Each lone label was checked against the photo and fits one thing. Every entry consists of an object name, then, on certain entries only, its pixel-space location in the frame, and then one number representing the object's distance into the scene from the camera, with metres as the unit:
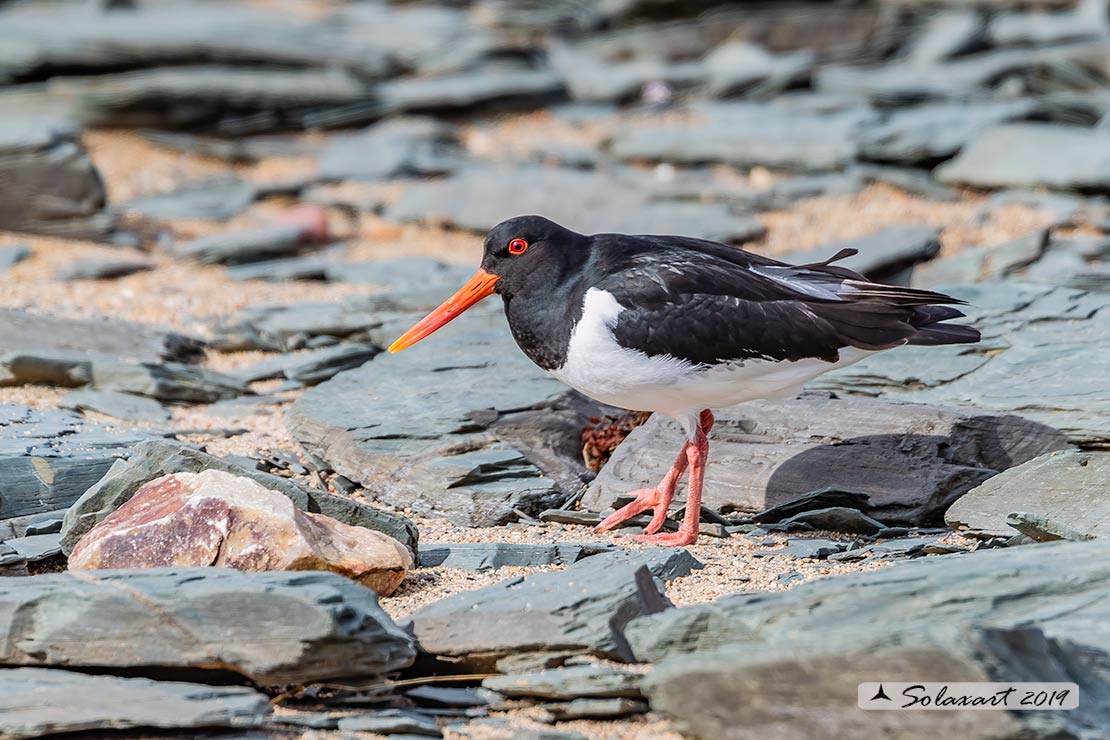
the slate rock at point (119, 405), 12.80
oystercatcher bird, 10.51
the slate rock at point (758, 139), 22.34
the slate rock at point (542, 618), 7.71
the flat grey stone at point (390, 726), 7.19
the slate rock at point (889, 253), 16.78
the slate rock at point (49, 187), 19.87
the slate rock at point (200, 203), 22.11
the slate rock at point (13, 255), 18.33
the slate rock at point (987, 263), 16.67
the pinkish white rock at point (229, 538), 8.47
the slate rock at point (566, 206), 19.37
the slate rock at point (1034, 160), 19.77
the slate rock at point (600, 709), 7.18
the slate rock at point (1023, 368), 11.62
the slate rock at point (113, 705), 6.76
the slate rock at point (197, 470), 9.55
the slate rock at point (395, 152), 23.48
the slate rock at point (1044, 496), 9.90
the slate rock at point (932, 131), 21.34
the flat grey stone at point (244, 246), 19.41
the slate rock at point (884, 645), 6.33
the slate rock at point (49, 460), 10.33
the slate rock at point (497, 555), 9.70
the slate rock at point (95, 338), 14.14
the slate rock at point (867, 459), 11.00
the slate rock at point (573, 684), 7.25
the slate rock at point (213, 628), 7.26
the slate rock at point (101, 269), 18.05
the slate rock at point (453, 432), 11.41
